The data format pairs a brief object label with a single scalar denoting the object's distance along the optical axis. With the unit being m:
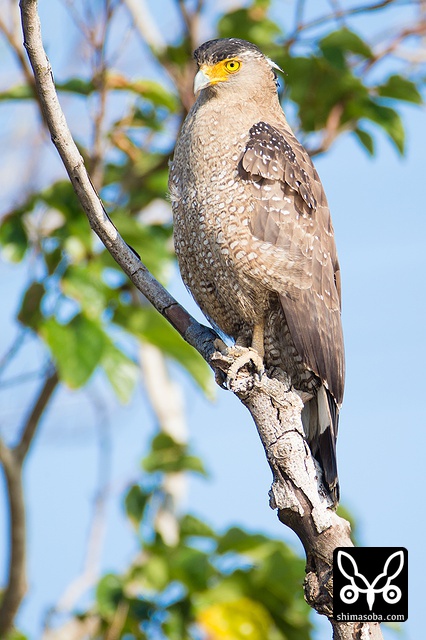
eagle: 8.57
